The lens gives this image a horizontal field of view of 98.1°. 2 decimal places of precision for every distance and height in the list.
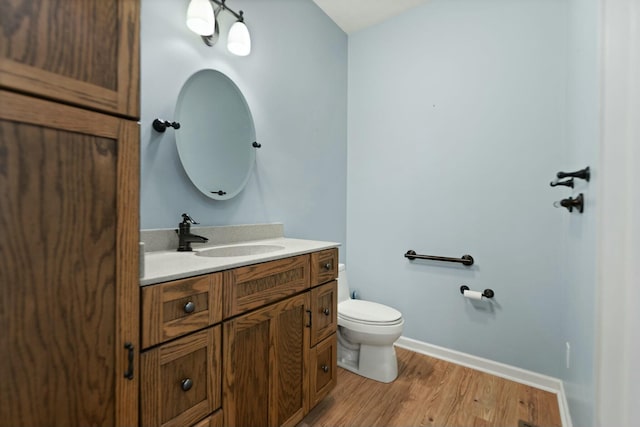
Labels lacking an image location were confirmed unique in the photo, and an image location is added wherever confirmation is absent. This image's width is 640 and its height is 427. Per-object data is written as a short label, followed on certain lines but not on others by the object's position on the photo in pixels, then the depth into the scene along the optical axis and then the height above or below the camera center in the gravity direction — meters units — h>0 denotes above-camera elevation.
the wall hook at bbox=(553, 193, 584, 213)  1.11 +0.06
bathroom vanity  0.79 -0.45
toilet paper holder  1.92 -0.54
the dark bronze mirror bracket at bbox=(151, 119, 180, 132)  1.28 +0.40
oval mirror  1.40 +0.42
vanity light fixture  1.34 +0.95
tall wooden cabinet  0.54 -0.01
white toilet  1.76 -0.83
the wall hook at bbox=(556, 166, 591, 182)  0.98 +0.16
